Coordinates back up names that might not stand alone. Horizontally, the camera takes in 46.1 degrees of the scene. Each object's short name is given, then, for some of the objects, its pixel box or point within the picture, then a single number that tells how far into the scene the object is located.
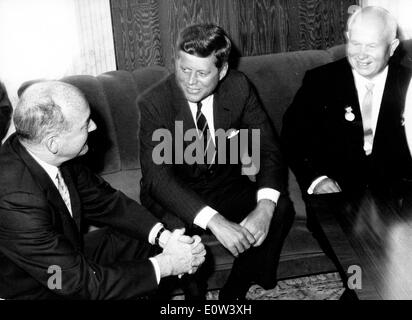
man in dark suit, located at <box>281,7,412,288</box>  2.43
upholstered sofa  2.60
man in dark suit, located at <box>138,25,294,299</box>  2.27
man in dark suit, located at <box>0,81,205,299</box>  1.62
